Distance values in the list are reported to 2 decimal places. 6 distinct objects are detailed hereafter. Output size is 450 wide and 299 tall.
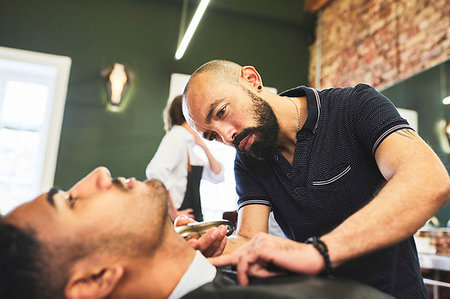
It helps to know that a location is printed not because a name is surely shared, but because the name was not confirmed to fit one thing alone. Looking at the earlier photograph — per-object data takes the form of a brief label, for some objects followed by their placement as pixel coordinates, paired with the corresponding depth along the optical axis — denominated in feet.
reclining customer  2.92
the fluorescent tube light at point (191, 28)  10.90
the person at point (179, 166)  8.63
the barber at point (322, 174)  3.11
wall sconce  15.00
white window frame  14.30
